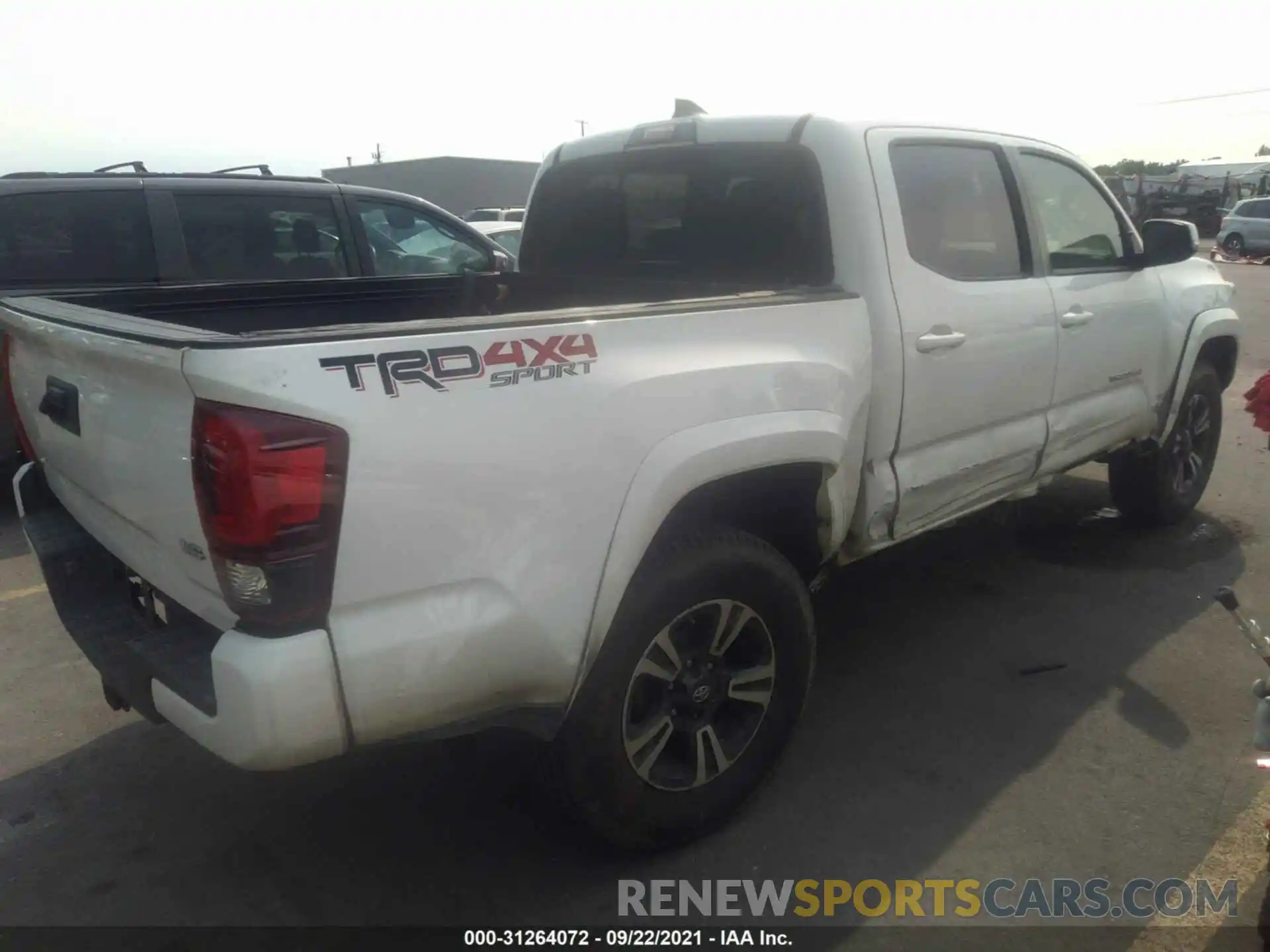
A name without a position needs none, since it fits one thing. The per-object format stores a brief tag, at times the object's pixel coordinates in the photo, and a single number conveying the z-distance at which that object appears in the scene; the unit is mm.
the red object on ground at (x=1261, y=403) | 2592
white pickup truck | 1941
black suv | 5332
